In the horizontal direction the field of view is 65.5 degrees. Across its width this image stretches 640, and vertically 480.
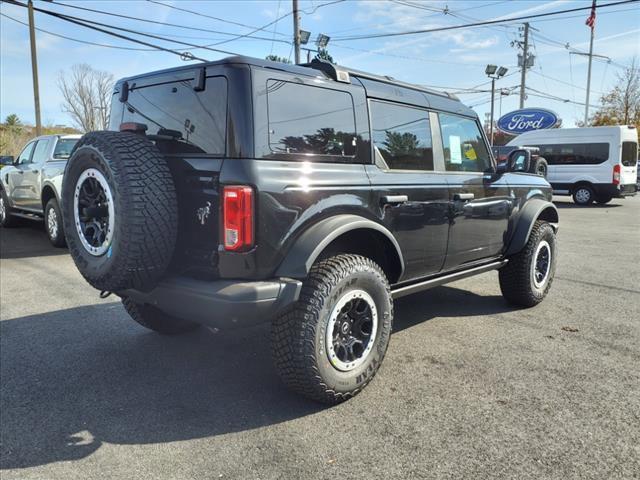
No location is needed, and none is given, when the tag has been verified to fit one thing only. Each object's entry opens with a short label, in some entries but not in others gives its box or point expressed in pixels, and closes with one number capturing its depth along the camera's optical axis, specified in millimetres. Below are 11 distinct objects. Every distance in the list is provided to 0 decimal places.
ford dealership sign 23297
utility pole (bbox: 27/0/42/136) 18047
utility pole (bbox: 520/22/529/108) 35894
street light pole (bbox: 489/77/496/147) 38456
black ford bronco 2604
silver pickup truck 7822
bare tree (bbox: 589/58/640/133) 35188
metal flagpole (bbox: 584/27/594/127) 34494
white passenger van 16125
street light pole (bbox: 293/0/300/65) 20297
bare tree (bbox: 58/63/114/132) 33188
